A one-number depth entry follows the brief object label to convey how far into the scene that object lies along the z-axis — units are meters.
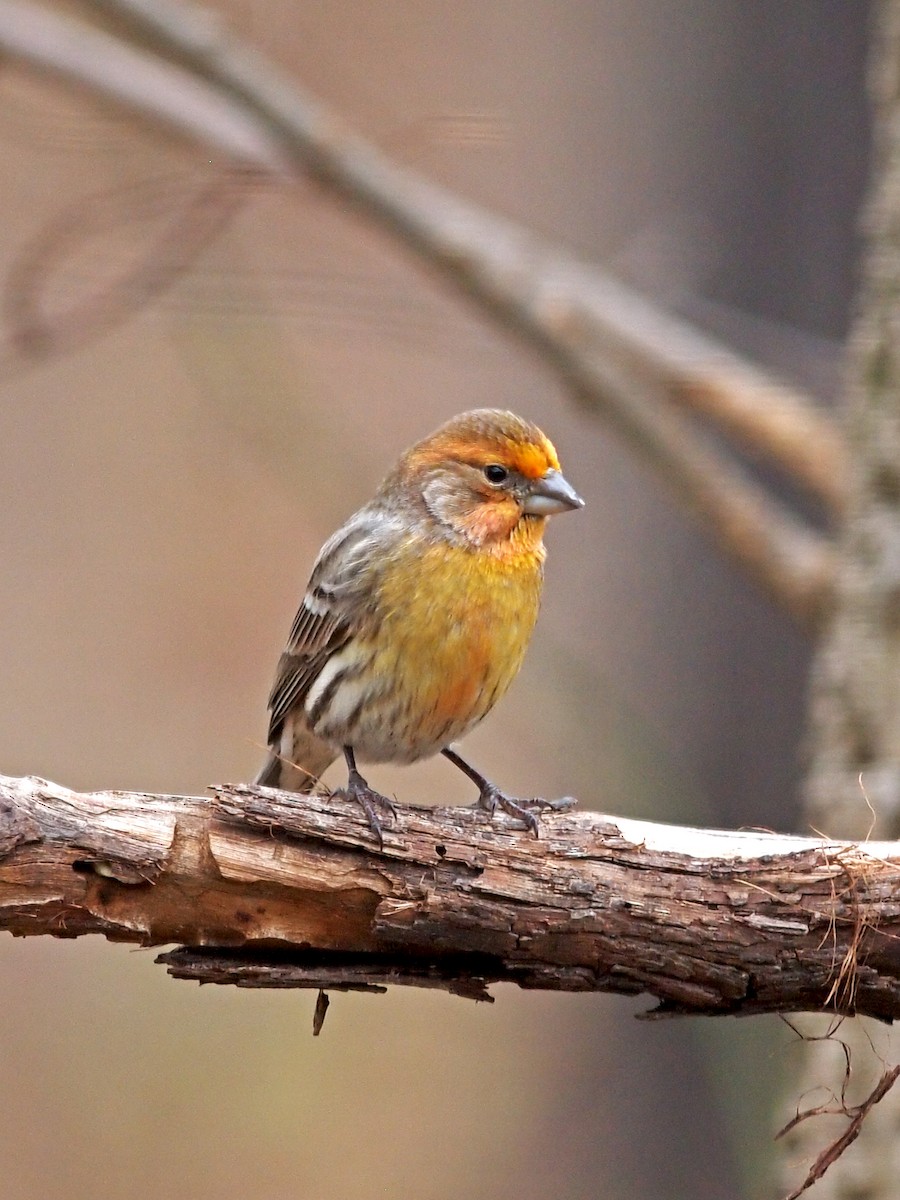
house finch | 8.45
